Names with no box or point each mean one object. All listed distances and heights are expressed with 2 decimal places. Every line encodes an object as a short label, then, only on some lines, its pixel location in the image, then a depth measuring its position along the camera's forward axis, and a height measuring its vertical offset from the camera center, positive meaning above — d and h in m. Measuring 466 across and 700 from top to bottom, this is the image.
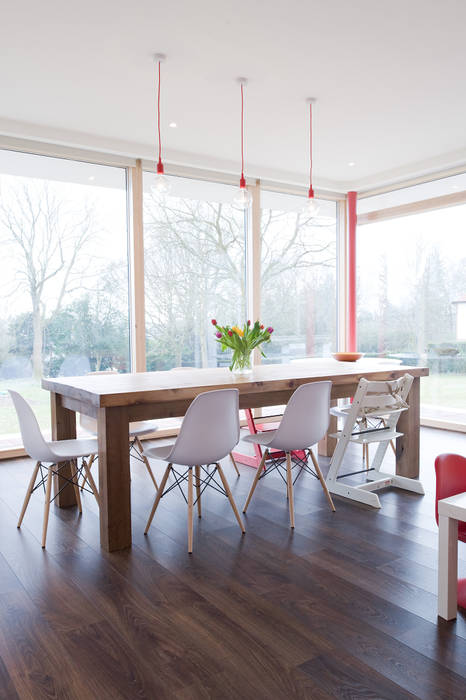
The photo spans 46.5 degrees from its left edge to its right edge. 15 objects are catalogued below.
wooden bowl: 4.68 -0.22
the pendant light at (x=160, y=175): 3.46 +1.06
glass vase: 3.64 -0.22
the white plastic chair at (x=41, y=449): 2.82 -0.63
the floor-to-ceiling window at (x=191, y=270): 5.51 +0.68
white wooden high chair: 3.40 -0.67
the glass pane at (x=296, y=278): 6.35 +0.66
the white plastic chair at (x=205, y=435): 2.70 -0.52
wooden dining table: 2.77 -0.38
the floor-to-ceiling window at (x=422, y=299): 5.88 +0.38
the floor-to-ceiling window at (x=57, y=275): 4.77 +0.56
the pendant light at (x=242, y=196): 3.85 +0.98
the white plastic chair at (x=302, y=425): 3.05 -0.53
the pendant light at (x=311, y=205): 4.11 +0.96
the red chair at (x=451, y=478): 2.18 -0.60
